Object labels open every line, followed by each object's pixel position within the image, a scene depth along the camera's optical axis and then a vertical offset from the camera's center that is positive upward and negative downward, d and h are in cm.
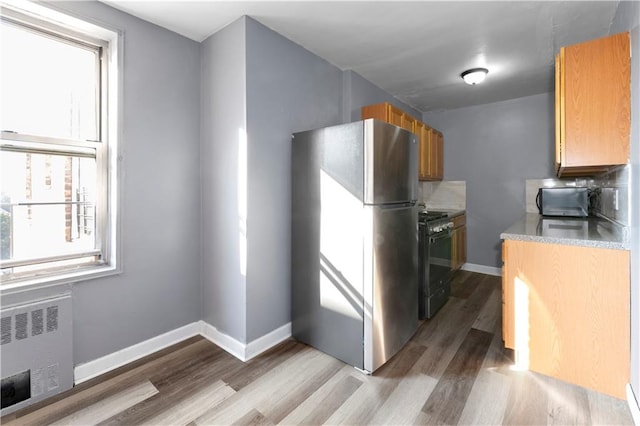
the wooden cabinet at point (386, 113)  319 +108
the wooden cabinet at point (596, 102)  170 +64
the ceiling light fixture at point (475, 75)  304 +140
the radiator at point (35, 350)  167 -83
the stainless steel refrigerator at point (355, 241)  201 -23
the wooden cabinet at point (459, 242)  407 -47
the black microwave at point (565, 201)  322 +9
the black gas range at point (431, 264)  285 -54
